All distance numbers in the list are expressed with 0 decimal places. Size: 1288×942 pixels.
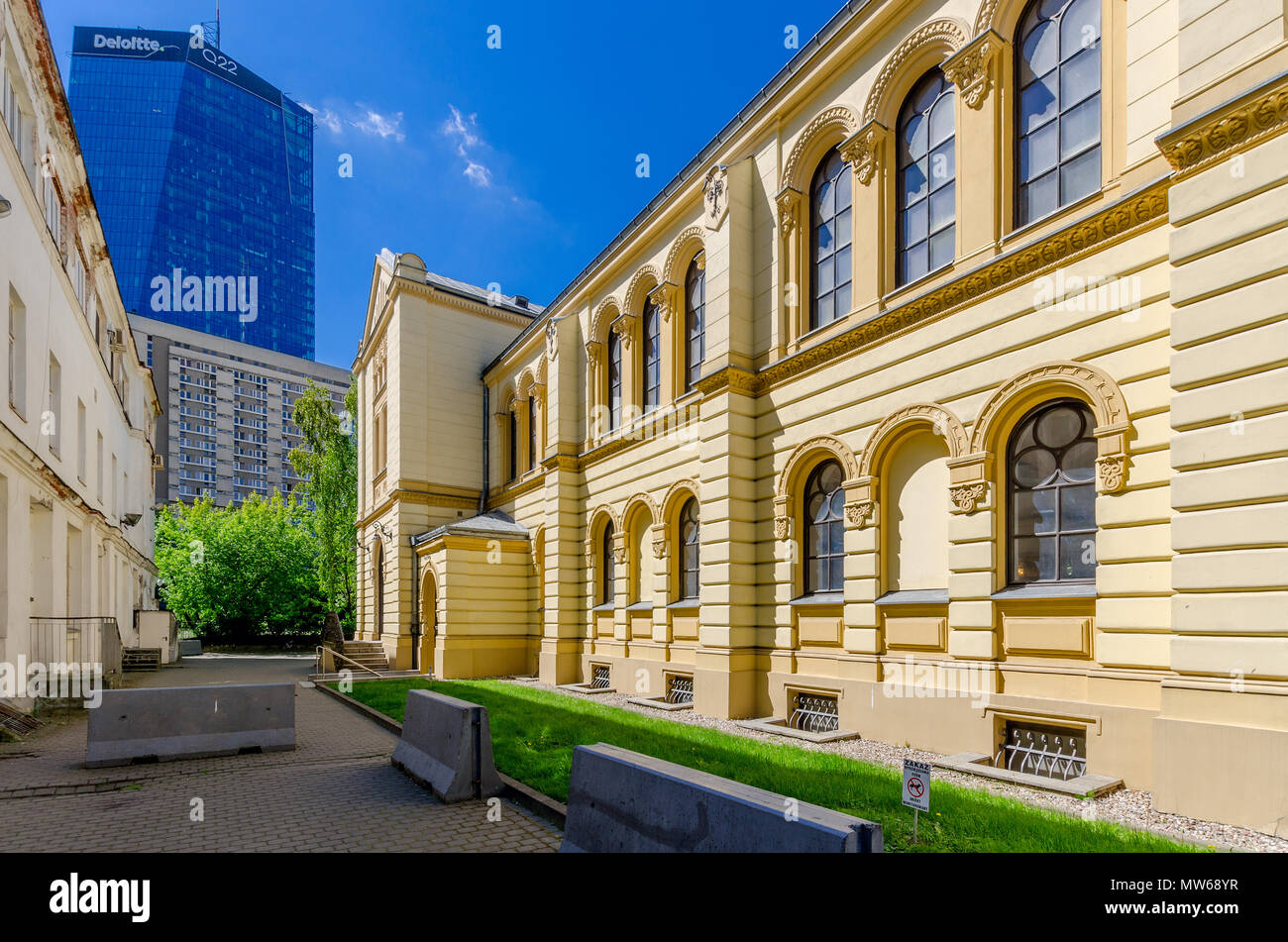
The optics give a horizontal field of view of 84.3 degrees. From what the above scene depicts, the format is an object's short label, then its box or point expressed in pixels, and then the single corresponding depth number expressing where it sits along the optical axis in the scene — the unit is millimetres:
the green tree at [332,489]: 37188
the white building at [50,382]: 12570
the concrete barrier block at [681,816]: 3268
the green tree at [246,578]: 43750
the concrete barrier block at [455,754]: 7430
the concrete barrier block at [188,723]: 9172
